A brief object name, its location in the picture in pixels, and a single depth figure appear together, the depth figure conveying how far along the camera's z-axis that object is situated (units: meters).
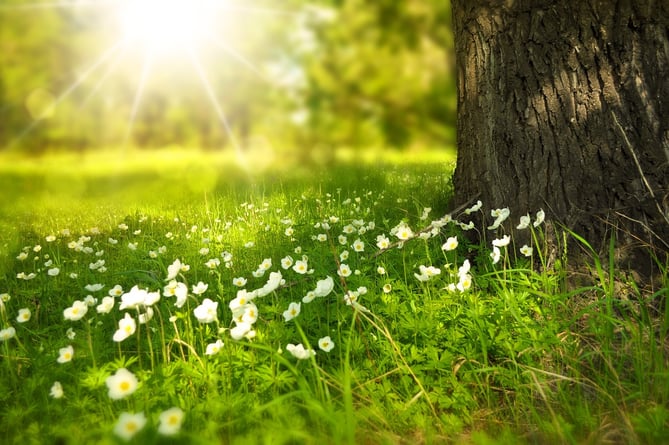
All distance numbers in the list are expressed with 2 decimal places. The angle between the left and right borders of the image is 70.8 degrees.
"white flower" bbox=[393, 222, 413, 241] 2.34
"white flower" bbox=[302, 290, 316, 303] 1.80
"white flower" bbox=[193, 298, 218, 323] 1.60
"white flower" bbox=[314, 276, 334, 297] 1.70
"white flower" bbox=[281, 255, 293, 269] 2.33
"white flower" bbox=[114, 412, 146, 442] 1.03
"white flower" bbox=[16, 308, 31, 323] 1.88
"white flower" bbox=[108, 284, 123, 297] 1.98
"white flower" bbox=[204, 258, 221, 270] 2.36
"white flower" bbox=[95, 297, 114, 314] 1.80
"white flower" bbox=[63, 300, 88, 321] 1.74
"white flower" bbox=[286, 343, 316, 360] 1.48
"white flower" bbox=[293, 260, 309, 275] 2.27
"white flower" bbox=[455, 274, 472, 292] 1.86
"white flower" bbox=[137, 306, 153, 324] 1.58
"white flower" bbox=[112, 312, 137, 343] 1.63
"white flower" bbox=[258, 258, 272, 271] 2.30
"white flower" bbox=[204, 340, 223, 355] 1.61
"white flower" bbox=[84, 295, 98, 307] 1.80
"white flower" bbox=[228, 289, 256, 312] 1.63
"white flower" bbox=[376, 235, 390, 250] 2.51
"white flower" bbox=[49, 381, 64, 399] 1.46
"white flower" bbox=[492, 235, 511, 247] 1.91
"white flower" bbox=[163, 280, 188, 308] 1.63
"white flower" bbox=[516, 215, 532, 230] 2.03
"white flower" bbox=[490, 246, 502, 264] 1.85
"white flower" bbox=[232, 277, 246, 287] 2.24
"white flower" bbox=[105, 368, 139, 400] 1.25
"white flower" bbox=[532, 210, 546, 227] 2.01
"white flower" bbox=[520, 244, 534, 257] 2.06
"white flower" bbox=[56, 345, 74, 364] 1.66
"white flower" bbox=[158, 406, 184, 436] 1.09
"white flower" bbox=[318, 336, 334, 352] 1.65
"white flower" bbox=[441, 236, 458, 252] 2.00
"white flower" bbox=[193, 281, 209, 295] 1.85
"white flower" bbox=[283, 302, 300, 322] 1.75
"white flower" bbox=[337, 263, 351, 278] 2.11
